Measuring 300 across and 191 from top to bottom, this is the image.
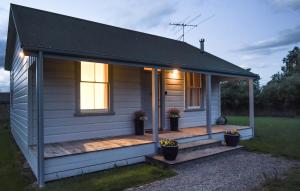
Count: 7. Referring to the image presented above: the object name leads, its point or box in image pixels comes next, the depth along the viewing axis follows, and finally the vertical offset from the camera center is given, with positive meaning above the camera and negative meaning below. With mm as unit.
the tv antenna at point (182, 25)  11703 +3620
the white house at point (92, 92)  4961 +311
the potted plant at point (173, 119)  8367 -561
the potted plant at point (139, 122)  7398 -578
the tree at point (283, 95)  18234 +459
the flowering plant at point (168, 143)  5534 -915
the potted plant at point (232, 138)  7160 -1037
